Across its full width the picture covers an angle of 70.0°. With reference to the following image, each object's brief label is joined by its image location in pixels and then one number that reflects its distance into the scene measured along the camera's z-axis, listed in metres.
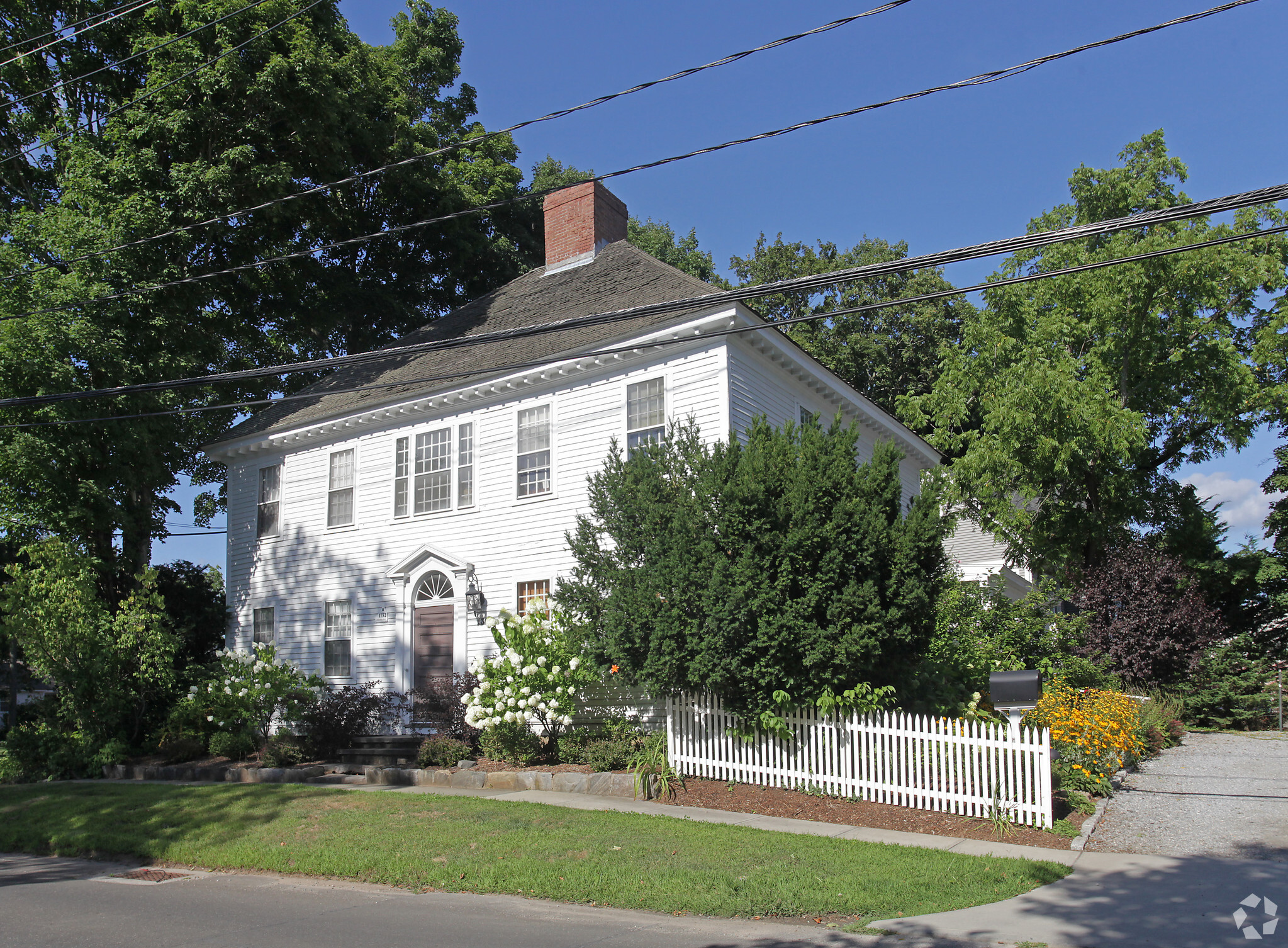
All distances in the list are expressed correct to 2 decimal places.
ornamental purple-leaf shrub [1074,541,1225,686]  18.53
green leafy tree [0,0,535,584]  17.92
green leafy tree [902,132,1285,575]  20.78
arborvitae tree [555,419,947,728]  10.60
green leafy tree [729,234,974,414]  34.62
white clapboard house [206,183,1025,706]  15.10
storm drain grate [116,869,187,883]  8.95
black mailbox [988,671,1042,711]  10.20
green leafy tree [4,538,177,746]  16.14
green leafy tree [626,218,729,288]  39.06
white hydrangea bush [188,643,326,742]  15.91
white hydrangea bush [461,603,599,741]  13.06
